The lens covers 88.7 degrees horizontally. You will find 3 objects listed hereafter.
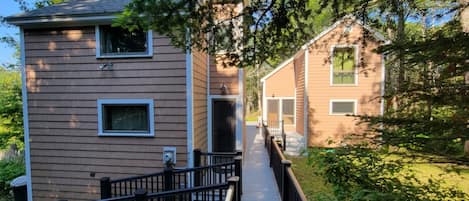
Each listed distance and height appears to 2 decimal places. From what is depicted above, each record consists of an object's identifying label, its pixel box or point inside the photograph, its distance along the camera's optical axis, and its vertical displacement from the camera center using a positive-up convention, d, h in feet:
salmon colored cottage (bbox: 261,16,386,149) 35.29 -0.48
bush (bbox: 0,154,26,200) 25.46 -8.30
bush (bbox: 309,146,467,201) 8.09 -3.13
